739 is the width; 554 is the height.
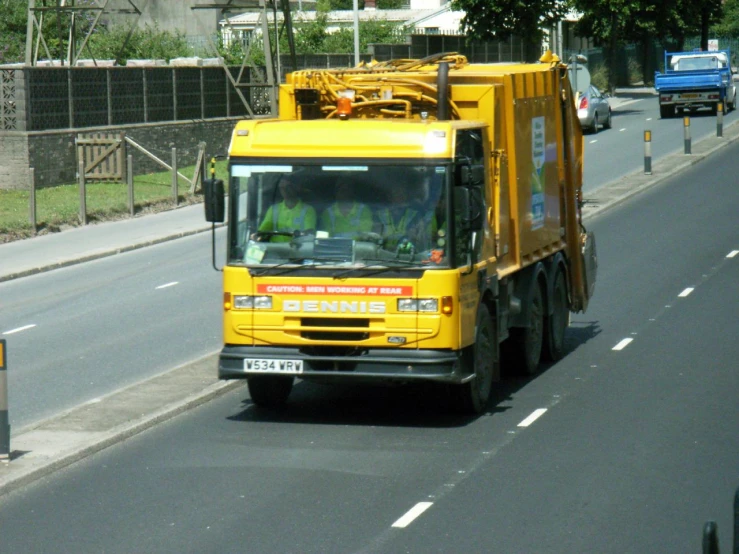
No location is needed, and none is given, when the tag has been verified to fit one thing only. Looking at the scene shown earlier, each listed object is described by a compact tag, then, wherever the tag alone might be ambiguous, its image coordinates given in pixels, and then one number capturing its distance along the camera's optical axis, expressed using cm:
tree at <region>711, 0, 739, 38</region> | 10904
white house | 8155
